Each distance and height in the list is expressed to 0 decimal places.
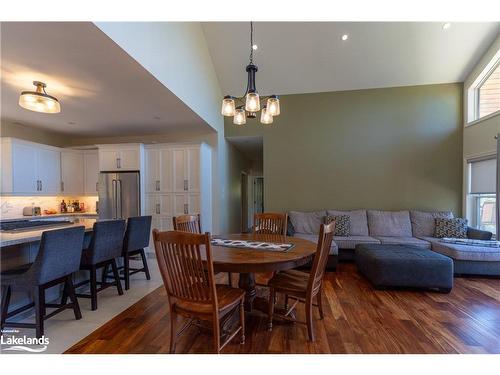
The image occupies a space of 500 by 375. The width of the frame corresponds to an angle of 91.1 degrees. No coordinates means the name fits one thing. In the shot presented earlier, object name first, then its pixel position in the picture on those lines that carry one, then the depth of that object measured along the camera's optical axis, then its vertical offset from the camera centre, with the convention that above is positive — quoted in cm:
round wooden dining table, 172 -57
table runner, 216 -57
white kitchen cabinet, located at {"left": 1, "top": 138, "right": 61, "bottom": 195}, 396 +29
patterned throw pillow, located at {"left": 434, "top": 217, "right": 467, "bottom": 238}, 406 -74
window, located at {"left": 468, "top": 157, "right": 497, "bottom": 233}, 396 -16
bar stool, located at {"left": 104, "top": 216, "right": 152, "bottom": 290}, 306 -73
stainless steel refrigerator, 458 -26
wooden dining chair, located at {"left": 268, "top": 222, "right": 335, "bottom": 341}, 191 -87
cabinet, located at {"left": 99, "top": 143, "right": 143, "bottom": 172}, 462 +52
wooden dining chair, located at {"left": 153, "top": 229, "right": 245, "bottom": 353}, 154 -65
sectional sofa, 340 -89
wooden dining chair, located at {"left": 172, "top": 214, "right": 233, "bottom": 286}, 260 -44
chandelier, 222 +75
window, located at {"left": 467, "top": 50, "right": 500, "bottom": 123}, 398 +158
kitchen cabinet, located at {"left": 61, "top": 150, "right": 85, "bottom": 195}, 491 +25
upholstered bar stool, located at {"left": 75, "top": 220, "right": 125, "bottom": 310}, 253 -72
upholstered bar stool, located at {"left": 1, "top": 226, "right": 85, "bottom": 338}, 194 -75
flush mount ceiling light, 231 +80
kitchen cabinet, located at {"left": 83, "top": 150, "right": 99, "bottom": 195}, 517 +28
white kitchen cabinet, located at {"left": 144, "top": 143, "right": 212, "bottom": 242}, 459 +4
